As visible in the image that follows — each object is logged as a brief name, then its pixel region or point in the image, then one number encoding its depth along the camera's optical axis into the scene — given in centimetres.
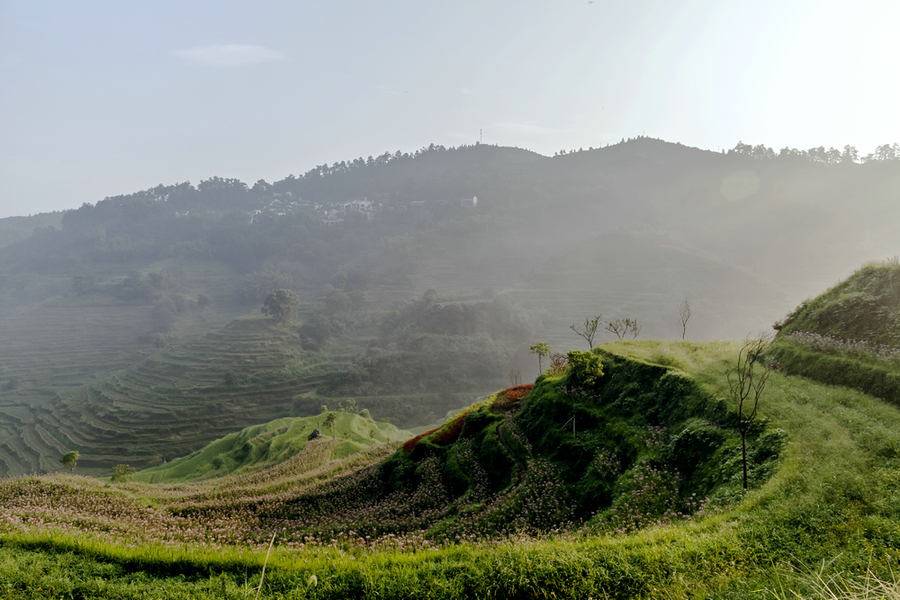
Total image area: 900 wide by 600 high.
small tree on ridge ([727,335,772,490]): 1429
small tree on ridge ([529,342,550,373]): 3303
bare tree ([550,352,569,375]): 2769
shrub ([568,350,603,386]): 2216
